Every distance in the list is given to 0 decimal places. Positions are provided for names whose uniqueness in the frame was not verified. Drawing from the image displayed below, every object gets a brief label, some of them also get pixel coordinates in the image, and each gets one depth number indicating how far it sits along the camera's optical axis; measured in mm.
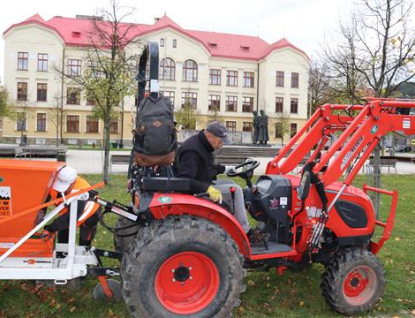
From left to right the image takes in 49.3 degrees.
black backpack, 3650
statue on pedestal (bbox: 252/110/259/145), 34212
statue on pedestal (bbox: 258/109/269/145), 34094
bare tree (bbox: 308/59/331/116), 14398
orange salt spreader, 3699
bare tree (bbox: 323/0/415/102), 10979
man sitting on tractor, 3994
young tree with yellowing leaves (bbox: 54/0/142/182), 13703
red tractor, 3639
